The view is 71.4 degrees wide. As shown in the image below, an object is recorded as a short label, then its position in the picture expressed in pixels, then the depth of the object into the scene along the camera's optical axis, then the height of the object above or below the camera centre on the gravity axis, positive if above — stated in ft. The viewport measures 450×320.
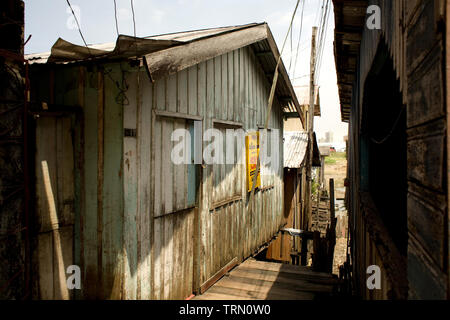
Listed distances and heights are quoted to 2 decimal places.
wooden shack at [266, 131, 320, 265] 33.47 -5.43
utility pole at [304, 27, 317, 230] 32.38 +2.58
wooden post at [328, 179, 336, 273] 21.59 -6.04
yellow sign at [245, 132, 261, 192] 23.08 +0.32
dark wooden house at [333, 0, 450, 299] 3.76 +0.32
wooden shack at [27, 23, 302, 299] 11.39 -0.30
